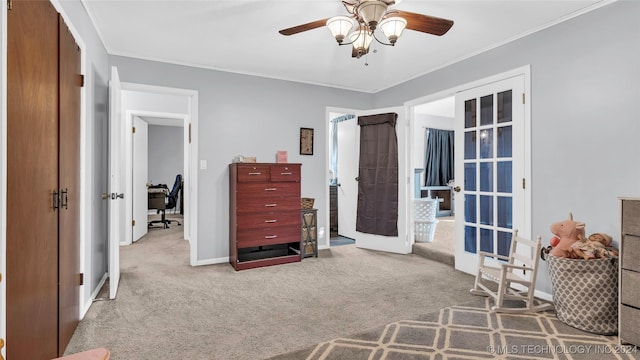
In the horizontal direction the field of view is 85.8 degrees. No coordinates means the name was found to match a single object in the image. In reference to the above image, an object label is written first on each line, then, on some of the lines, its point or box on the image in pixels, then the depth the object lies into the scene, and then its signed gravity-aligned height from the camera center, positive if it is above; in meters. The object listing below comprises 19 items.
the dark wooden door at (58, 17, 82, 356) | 1.95 -0.05
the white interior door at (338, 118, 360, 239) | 5.35 +0.04
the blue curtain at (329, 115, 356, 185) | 6.26 +0.66
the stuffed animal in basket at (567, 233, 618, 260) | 2.31 -0.45
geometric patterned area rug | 1.99 -1.00
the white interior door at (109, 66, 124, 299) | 2.78 -0.03
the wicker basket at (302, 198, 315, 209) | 4.39 -0.29
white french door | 3.14 +0.13
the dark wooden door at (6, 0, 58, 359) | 1.37 -0.01
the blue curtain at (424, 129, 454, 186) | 8.07 +0.57
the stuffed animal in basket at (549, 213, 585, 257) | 2.45 -0.38
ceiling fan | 1.93 +0.98
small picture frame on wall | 4.60 +0.53
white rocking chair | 2.62 -0.78
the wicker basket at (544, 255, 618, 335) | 2.26 -0.74
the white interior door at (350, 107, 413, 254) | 4.50 -0.09
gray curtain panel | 4.57 +0.07
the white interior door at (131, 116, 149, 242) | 5.39 +0.01
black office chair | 7.27 -0.37
